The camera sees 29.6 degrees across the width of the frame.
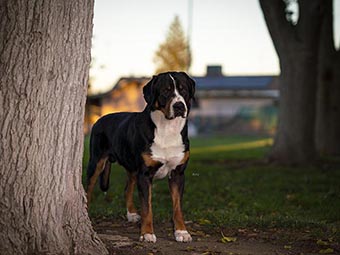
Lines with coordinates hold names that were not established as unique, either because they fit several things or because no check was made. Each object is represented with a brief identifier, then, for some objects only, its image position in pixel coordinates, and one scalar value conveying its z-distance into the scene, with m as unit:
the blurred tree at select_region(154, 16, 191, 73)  64.50
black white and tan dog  6.32
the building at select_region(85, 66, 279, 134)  52.41
